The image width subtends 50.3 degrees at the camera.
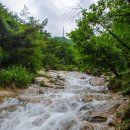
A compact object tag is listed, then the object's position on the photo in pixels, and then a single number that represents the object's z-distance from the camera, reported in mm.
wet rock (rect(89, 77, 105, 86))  10366
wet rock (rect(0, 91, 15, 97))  6751
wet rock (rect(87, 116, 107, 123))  4378
